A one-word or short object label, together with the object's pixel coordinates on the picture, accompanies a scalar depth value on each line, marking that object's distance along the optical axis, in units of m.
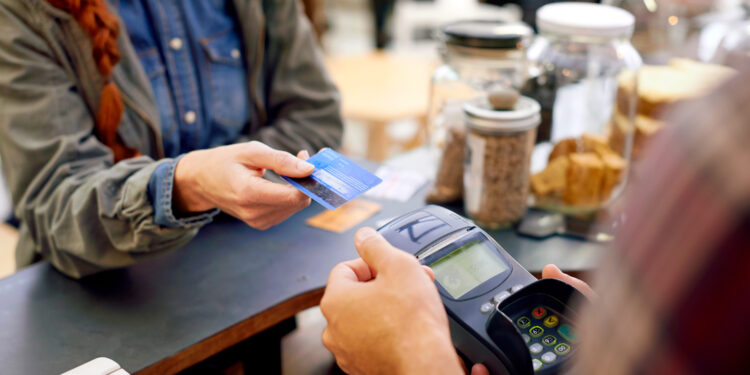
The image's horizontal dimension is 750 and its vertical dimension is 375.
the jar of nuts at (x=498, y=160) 1.06
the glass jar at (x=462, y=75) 1.21
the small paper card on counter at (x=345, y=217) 1.13
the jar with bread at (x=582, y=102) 1.18
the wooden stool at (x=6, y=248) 1.99
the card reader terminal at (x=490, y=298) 0.62
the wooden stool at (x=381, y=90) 2.61
